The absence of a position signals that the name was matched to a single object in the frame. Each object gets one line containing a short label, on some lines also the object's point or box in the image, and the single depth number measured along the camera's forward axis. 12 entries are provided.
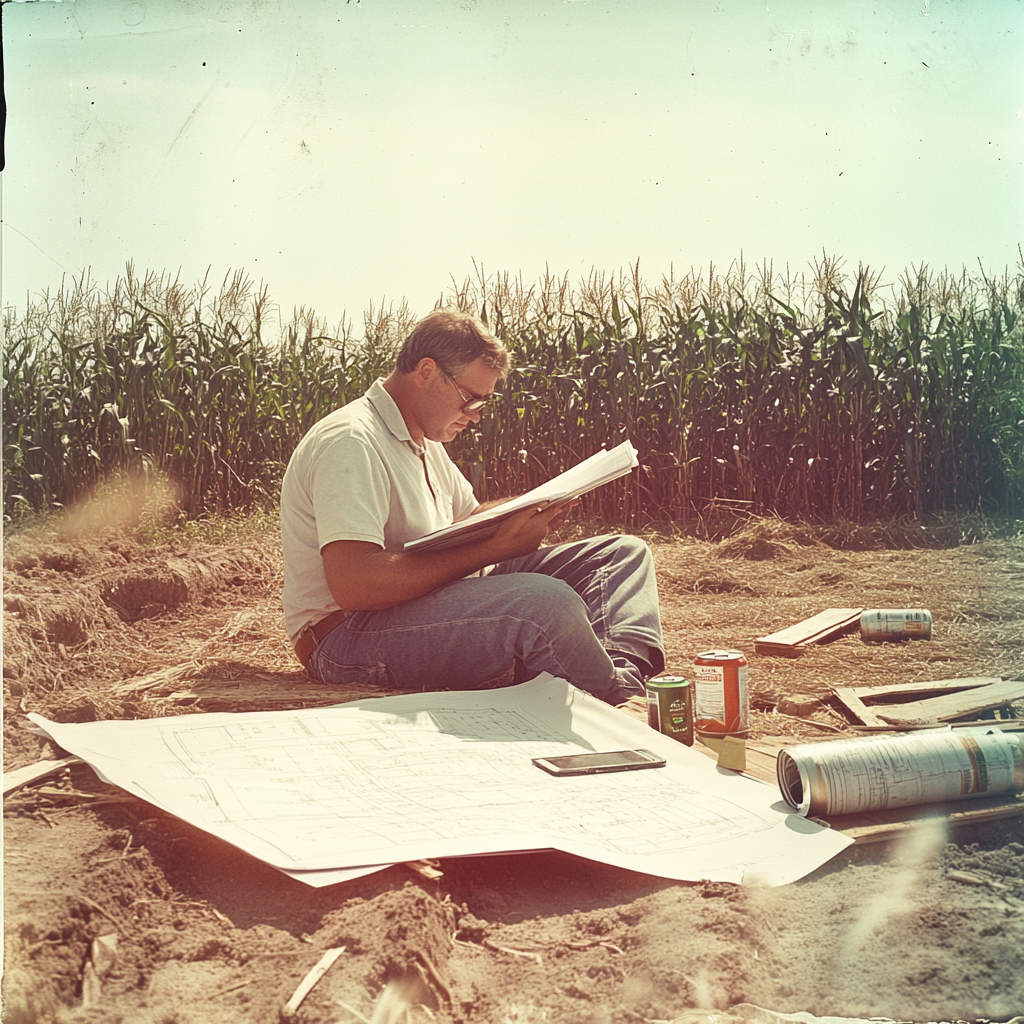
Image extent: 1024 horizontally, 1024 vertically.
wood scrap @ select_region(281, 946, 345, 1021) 1.15
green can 2.07
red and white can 2.12
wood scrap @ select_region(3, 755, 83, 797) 1.77
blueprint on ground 1.47
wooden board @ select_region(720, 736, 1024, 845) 1.58
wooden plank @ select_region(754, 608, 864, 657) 3.49
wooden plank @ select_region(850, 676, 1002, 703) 2.81
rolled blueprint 1.62
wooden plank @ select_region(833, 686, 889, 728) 2.52
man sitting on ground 2.42
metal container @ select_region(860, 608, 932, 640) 3.66
